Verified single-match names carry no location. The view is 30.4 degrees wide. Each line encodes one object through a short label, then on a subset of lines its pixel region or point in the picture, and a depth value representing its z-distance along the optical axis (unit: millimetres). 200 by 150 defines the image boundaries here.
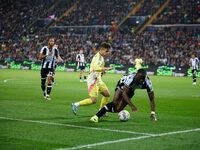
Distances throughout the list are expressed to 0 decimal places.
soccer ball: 10250
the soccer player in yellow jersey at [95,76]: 10922
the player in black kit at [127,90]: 9484
